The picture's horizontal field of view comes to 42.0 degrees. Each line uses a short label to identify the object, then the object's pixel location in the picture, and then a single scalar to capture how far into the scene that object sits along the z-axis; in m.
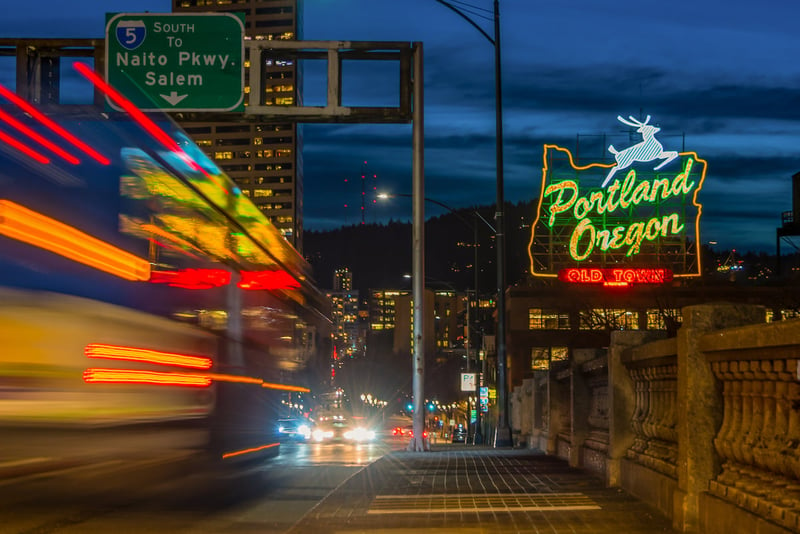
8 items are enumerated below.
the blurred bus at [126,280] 8.37
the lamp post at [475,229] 37.75
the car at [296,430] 34.84
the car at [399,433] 62.84
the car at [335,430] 41.41
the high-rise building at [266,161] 192.25
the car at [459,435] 71.09
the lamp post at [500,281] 31.12
